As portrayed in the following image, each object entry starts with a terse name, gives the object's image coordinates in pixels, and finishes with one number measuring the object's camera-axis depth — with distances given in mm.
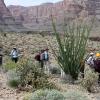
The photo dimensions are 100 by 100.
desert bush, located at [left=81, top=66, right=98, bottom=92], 13672
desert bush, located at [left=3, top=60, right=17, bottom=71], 17303
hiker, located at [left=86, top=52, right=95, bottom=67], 16409
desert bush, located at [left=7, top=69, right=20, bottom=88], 13406
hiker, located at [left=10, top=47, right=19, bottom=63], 20688
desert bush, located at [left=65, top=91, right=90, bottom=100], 10219
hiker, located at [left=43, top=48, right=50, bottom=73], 19784
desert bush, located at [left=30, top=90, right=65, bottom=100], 9919
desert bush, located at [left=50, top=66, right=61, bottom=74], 18734
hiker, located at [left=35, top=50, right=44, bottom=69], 19950
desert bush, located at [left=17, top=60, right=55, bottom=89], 12727
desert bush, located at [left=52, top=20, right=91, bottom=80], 16031
